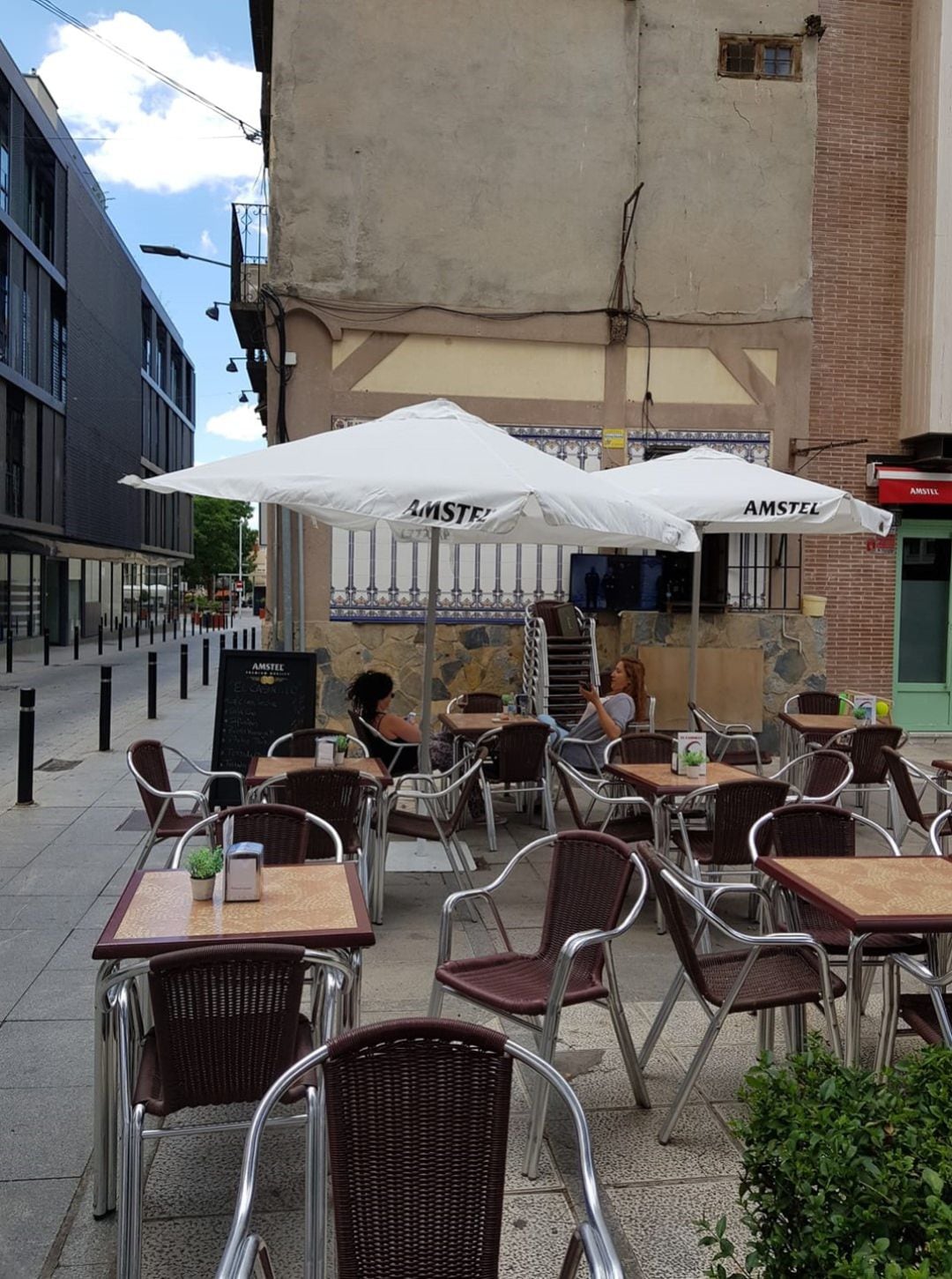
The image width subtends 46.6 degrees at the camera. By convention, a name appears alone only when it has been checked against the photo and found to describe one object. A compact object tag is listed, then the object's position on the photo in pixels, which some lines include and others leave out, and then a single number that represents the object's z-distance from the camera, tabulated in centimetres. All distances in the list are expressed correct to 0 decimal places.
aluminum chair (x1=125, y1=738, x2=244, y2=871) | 618
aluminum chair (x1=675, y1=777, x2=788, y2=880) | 527
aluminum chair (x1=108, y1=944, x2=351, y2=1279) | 275
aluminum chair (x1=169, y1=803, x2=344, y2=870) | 455
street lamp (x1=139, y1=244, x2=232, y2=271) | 1545
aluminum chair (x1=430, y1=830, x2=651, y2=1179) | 353
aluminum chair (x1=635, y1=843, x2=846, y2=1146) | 362
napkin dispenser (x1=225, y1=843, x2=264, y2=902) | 361
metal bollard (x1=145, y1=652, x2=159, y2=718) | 1559
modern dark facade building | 3306
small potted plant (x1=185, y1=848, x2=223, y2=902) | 363
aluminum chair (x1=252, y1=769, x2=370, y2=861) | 558
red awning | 1362
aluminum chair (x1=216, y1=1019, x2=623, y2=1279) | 222
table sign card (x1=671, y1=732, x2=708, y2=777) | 634
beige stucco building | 1175
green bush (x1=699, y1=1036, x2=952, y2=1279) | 167
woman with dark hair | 739
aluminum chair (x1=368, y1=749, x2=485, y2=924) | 625
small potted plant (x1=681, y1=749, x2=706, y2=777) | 625
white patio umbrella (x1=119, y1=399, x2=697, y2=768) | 565
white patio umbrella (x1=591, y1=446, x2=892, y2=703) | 797
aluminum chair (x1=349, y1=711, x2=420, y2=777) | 737
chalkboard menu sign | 815
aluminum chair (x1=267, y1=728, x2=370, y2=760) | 707
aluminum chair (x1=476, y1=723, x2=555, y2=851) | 748
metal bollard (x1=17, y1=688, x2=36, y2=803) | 950
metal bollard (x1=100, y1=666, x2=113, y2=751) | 1274
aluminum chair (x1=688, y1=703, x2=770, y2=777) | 839
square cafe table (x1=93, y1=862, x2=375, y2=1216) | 323
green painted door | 1428
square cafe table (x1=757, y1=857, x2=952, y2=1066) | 356
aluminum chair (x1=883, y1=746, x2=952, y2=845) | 671
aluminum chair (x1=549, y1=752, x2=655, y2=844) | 648
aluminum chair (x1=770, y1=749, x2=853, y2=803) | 630
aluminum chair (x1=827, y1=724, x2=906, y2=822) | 773
